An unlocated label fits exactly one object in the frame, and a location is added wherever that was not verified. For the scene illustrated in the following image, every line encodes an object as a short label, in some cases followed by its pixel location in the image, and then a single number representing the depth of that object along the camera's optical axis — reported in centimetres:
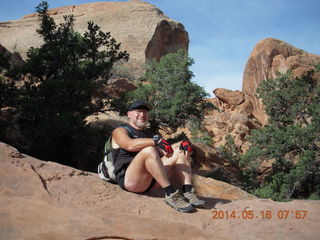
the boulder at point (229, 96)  2945
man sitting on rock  336
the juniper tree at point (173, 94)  1480
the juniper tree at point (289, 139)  1091
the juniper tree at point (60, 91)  1122
